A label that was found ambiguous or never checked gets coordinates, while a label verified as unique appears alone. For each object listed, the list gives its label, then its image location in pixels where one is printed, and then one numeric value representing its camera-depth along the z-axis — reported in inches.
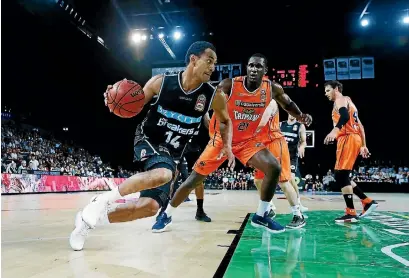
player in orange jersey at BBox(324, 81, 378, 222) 205.3
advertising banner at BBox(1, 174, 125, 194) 508.3
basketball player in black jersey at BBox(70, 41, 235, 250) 126.6
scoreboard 751.1
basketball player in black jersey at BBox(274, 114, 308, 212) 292.8
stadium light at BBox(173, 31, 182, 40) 706.1
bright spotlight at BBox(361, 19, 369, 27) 665.6
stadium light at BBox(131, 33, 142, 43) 703.2
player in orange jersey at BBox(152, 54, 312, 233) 168.1
